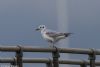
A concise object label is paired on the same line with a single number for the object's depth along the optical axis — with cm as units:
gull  1350
